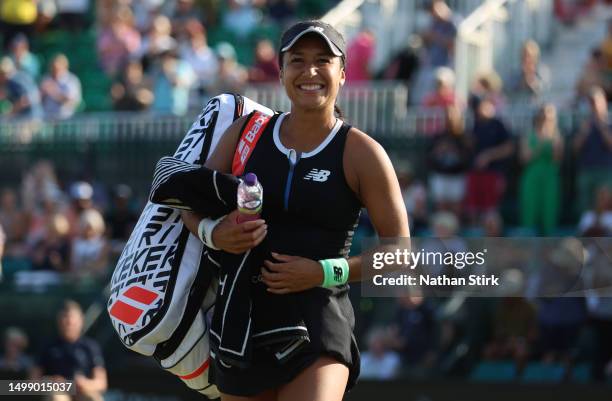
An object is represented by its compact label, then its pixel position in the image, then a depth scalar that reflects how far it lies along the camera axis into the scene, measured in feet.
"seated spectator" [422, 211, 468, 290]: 24.58
